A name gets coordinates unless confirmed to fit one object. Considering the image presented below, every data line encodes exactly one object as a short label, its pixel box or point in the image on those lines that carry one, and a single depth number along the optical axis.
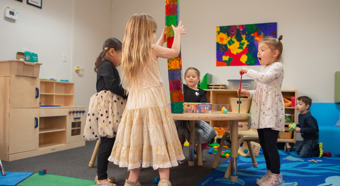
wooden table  1.85
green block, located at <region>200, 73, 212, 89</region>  4.82
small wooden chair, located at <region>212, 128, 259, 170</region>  2.47
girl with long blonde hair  1.66
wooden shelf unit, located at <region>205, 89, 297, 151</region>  4.20
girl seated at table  2.77
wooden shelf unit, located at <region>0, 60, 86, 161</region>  3.08
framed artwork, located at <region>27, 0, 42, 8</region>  3.96
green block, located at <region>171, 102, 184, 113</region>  2.04
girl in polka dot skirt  2.07
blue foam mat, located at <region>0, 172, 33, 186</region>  2.17
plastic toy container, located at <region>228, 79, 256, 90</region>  4.62
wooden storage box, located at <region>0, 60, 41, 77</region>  3.13
